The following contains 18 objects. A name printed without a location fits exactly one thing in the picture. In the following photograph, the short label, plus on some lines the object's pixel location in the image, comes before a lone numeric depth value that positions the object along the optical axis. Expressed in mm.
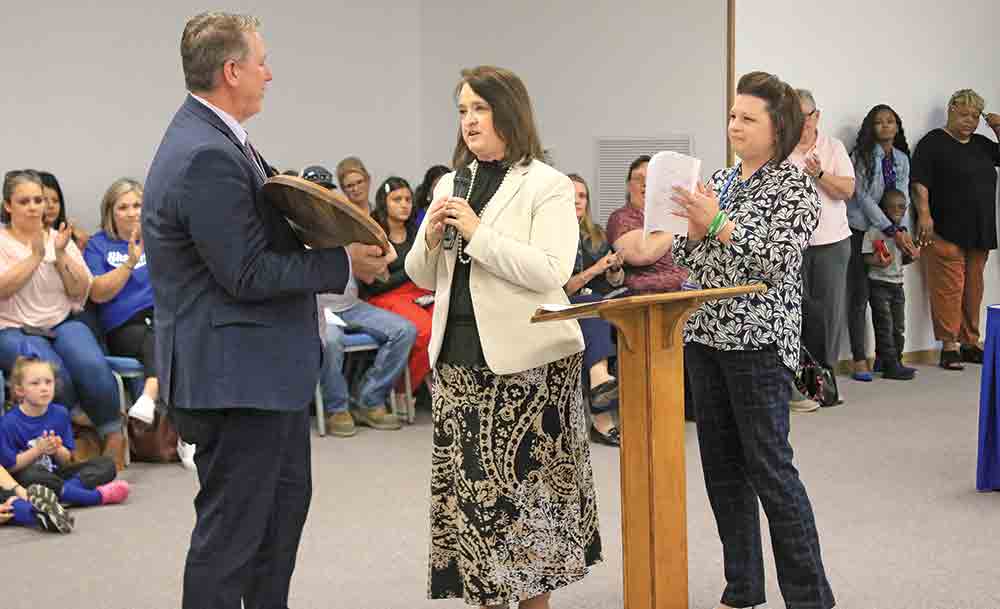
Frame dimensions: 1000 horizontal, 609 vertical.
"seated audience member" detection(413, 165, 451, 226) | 7328
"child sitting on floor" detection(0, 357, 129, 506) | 4977
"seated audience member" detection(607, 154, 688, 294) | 6516
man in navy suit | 2643
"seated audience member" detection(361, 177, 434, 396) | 6938
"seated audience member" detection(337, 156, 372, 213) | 7109
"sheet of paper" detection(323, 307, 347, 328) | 6622
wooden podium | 3023
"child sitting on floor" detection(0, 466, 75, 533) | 4691
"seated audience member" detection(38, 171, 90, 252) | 5992
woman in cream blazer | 3211
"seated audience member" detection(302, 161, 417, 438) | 6547
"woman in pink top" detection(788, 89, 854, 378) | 7340
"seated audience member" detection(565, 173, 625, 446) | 6191
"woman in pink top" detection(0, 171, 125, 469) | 5613
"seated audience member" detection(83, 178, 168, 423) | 6004
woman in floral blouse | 3252
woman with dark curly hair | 8055
